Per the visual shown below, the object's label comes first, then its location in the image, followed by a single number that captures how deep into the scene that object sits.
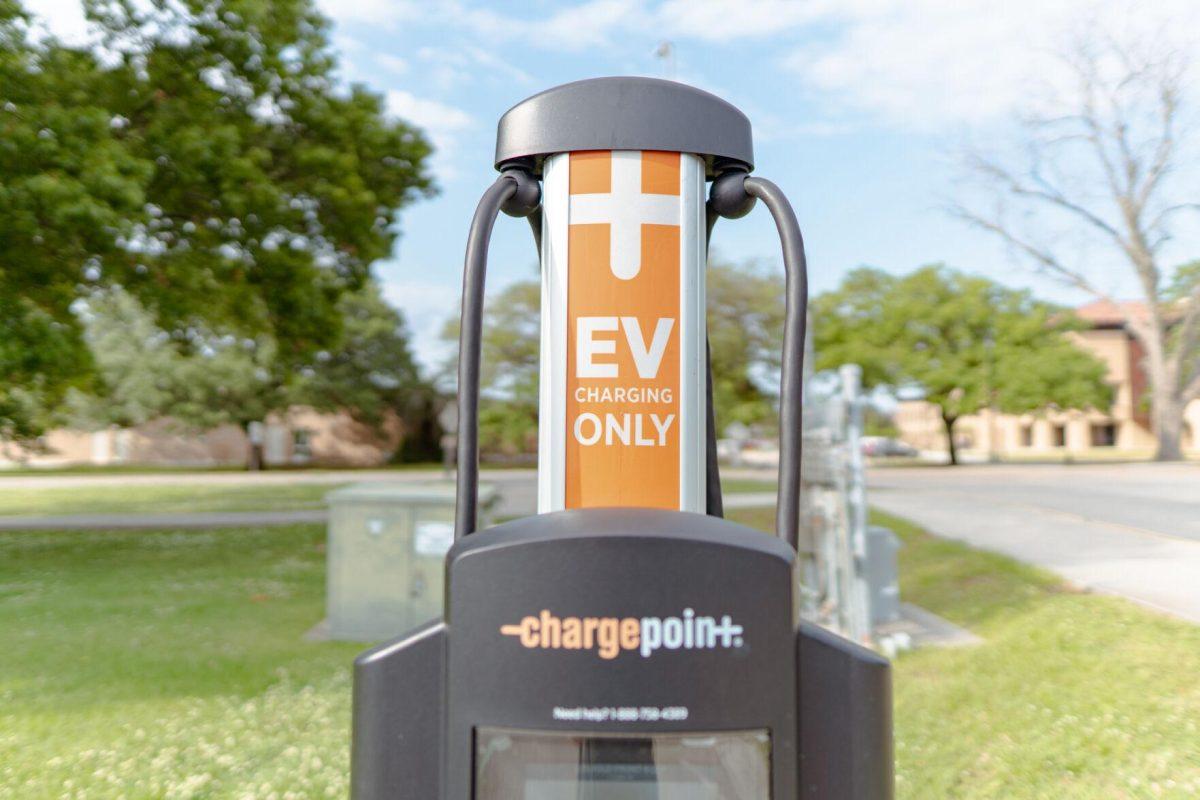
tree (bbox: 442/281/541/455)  24.86
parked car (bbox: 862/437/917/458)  49.16
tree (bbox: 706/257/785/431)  24.50
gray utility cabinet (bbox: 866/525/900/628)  7.13
